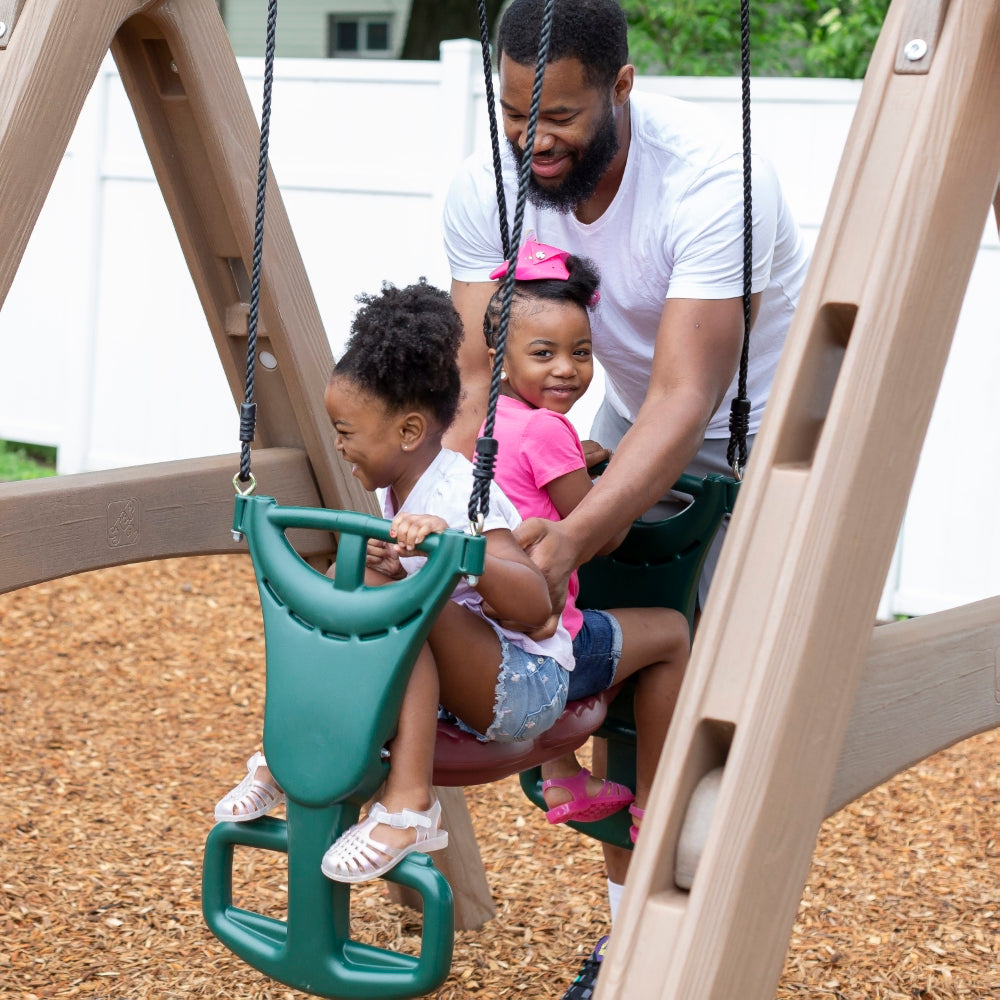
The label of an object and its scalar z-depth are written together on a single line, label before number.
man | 2.27
